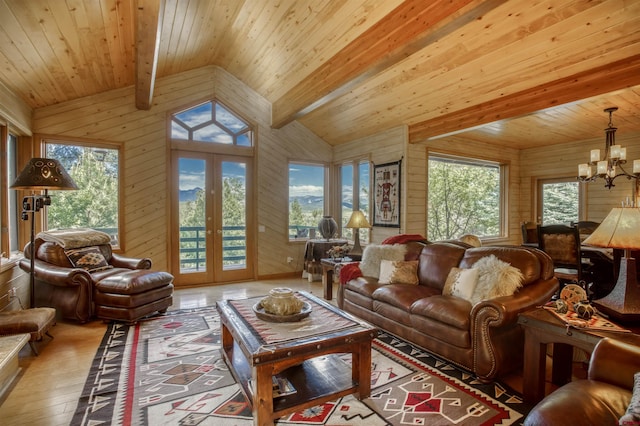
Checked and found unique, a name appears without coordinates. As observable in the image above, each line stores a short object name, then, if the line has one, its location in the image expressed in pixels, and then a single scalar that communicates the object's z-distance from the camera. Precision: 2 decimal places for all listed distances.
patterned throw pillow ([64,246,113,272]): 4.04
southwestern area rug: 2.04
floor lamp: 3.39
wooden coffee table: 1.89
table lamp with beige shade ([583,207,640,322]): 1.89
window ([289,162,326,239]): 6.52
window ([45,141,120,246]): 4.72
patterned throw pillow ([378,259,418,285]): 3.60
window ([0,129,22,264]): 3.77
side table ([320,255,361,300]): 4.64
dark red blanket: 3.99
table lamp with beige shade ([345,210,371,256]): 5.02
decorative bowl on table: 2.32
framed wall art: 5.41
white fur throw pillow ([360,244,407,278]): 3.87
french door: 5.54
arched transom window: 5.54
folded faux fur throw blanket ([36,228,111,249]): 4.04
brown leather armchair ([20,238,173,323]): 3.63
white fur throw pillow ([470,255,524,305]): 2.60
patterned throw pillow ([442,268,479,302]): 2.89
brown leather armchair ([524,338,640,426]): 1.24
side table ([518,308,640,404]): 1.90
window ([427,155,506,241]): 6.56
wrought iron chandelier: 3.97
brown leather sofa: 2.39
